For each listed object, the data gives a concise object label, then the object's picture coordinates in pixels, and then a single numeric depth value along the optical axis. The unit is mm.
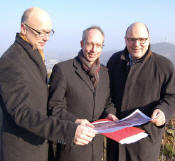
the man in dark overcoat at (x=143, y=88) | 3021
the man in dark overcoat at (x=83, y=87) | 2807
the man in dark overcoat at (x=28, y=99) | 1802
